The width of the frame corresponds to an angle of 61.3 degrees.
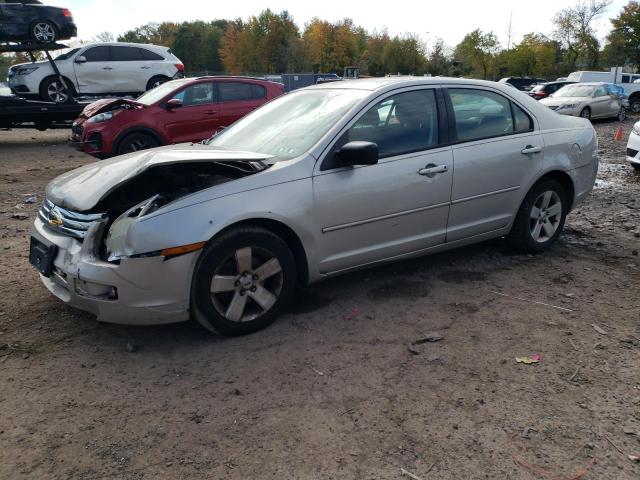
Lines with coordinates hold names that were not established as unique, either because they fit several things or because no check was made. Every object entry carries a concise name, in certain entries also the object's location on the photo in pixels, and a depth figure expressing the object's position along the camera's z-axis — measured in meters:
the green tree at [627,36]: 53.91
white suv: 13.46
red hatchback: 9.36
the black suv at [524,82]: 35.32
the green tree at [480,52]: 66.81
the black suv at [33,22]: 11.72
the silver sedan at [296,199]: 3.33
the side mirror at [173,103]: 9.58
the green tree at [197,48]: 77.25
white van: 30.57
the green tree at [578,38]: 60.38
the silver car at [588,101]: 19.11
